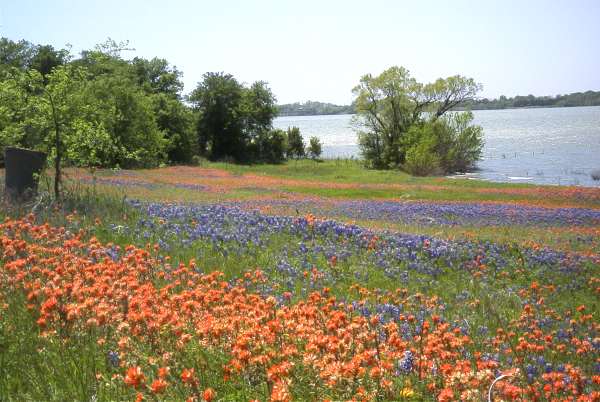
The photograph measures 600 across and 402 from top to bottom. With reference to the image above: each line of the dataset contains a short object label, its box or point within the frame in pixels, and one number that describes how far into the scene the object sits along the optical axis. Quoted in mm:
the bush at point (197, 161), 68744
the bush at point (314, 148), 86688
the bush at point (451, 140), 71875
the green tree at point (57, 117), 15398
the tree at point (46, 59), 60781
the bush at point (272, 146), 81438
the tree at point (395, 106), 78312
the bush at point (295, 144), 87312
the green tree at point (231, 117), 78875
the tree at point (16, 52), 67375
